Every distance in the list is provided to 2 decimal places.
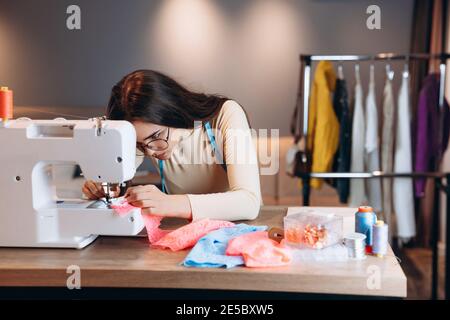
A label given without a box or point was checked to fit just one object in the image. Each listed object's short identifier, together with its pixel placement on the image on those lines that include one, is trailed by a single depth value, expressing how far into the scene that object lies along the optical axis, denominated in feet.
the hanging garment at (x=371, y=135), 10.34
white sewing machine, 4.36
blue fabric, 3.90
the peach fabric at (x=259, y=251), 3.91
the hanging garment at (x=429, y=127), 10.31
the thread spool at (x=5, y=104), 4.49
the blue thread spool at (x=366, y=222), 4.20
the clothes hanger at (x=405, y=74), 10.00
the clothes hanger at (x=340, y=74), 10.34
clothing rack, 9.73
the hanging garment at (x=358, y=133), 10.36
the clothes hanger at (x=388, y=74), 10.06
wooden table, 3.66
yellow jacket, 10.41
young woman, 4.93
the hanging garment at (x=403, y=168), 10.32
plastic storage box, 4.22
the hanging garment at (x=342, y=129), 10.33
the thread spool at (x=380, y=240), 4.07
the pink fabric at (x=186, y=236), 4.37
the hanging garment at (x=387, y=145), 10.36
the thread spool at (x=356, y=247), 4.02
